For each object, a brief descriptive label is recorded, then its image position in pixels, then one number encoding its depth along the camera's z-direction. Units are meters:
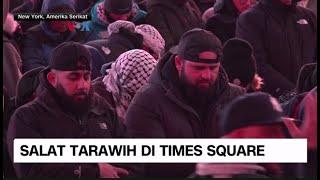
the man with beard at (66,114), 8.50
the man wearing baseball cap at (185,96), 8.47
